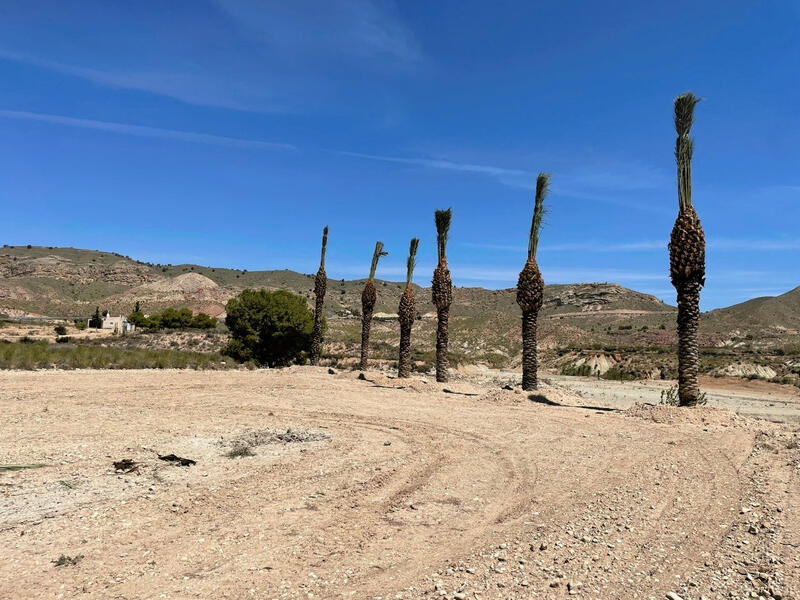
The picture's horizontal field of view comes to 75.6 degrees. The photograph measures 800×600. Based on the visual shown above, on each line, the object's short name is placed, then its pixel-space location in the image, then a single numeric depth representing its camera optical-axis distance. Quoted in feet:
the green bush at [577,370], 154.92
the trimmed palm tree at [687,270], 55.67
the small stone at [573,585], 16.18
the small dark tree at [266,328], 119.75
